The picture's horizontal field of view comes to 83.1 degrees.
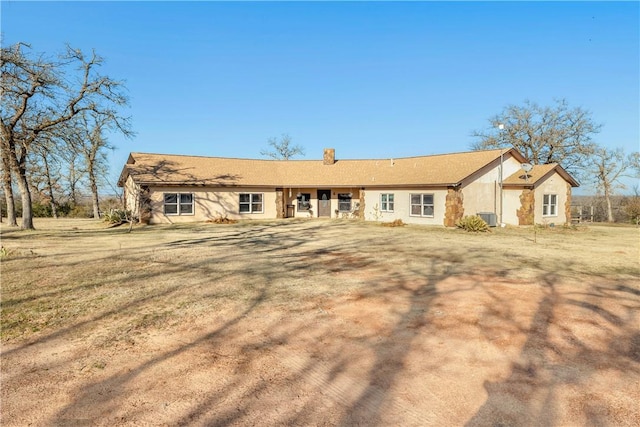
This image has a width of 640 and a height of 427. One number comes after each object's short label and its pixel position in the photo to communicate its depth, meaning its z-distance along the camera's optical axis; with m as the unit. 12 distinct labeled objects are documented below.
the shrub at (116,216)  24.21
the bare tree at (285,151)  59.47
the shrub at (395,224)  22.41
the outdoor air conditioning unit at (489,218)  21.22
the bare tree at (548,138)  37.44
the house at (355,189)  22.34
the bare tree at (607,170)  38.06
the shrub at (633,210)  29.27
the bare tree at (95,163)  36.19
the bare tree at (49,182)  33.94
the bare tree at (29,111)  17.98
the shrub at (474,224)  18.92
